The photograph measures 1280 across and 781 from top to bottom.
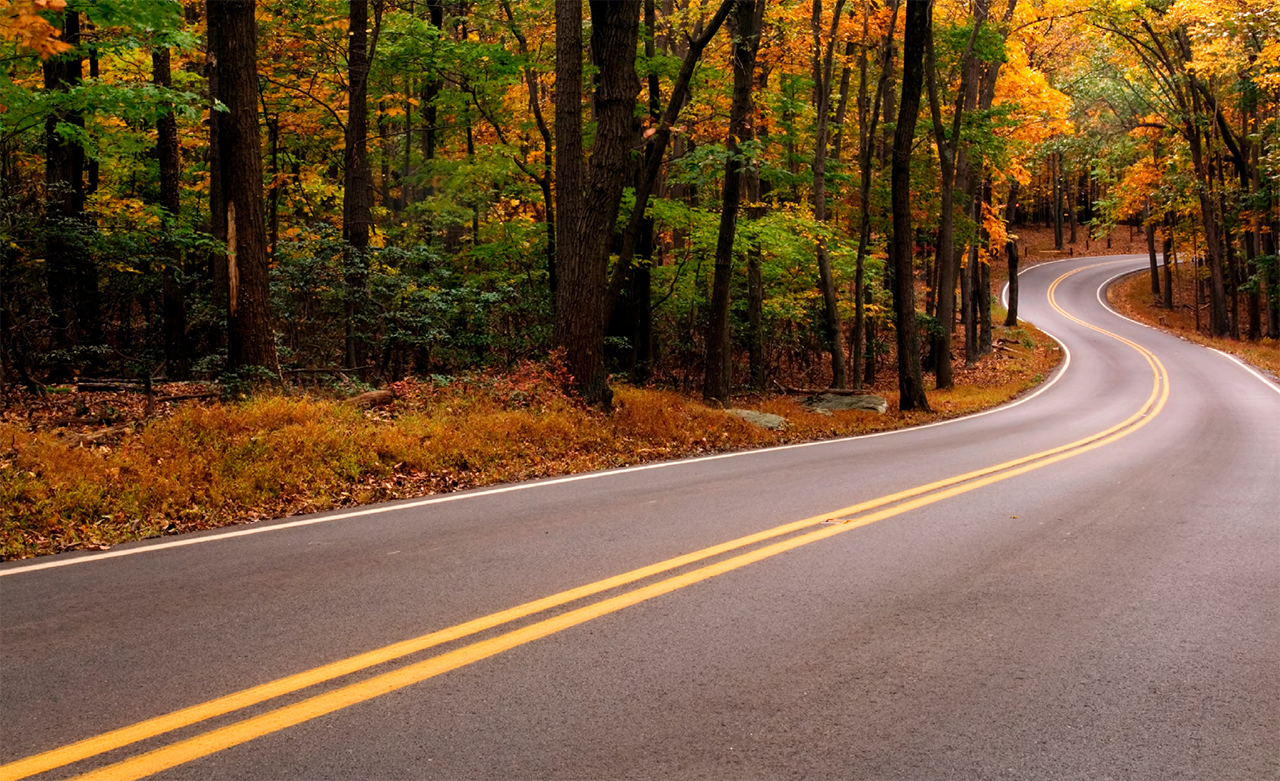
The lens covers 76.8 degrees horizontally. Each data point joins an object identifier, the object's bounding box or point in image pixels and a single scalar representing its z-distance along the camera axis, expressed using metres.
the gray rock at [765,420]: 14.41
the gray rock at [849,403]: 18.19
